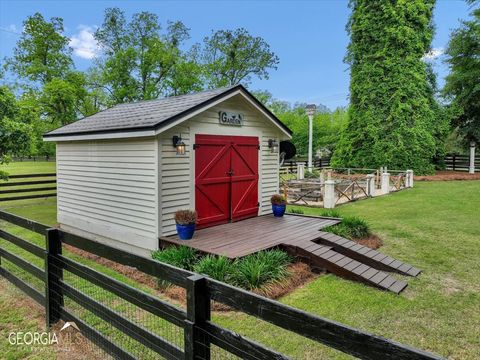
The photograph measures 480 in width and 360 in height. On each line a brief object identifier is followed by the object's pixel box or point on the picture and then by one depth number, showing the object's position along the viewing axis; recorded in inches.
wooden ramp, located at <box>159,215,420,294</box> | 204.2
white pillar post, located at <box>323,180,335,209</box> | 453.1
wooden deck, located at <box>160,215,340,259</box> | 216.7
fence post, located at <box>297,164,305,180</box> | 703.7
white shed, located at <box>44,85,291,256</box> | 237.1
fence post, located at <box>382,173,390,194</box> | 583.8
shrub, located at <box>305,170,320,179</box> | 715.4
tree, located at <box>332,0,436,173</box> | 775.1
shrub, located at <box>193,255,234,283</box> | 180.7
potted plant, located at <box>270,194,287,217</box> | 323.3
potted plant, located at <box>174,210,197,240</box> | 229.8
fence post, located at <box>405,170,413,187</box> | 647.1
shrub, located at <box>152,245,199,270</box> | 202.5
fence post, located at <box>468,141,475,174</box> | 847.8
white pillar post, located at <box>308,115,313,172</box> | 736.0
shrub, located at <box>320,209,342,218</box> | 327.5
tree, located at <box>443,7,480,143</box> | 823.7
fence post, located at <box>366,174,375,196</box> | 550.9
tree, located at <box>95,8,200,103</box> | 858.1
